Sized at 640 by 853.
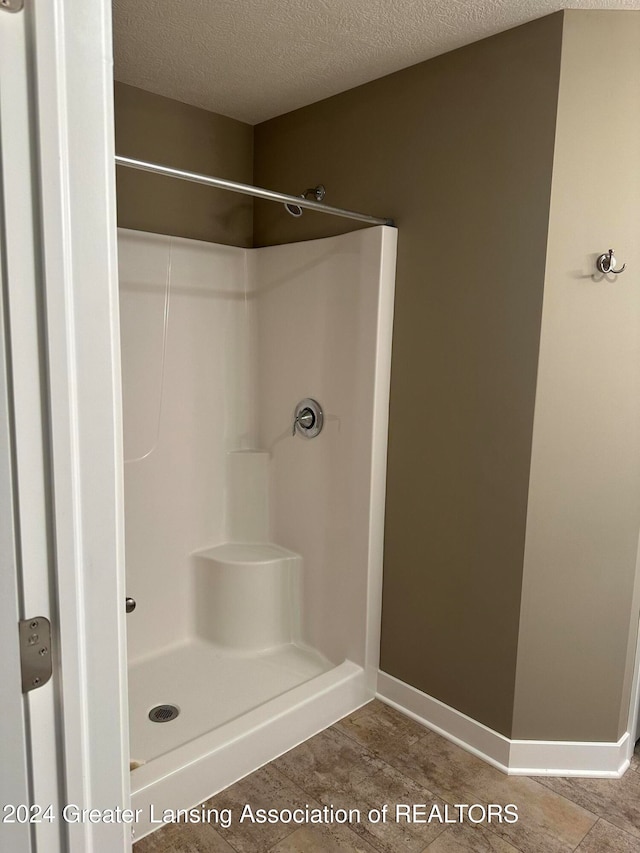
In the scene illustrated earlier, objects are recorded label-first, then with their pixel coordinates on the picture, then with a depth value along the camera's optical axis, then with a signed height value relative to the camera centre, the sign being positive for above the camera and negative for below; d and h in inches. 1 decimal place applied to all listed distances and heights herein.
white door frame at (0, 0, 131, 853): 28.6 -2.2
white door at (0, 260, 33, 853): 28.9 -17.0
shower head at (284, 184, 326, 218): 96.9 +25.0
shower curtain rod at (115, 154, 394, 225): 63.3 +19.1
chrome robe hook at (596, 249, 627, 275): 70.6 +11.2
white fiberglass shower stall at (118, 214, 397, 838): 88.7 -21.2
